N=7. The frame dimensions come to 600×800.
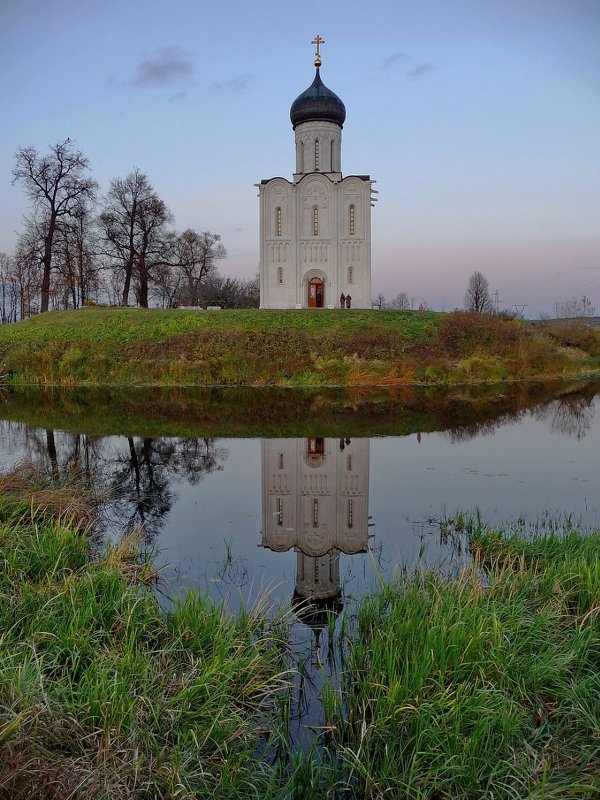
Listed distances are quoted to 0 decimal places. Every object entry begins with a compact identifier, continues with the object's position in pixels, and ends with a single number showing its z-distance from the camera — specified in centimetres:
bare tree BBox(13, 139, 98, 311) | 3706
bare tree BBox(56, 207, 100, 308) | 3819
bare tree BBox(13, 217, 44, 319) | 3753
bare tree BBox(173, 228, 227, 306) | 5784
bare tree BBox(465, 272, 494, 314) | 6869
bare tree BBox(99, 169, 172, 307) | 4212
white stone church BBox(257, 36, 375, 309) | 3694
